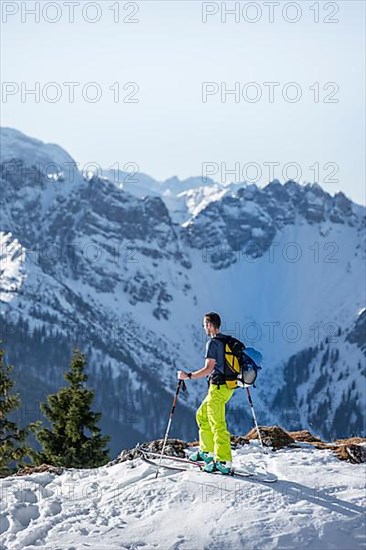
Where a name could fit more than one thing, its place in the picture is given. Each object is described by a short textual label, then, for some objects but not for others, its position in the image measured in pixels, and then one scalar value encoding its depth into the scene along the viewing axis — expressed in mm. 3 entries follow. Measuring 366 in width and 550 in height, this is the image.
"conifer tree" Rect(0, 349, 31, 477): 30188
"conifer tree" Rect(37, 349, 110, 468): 30125
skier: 16219
